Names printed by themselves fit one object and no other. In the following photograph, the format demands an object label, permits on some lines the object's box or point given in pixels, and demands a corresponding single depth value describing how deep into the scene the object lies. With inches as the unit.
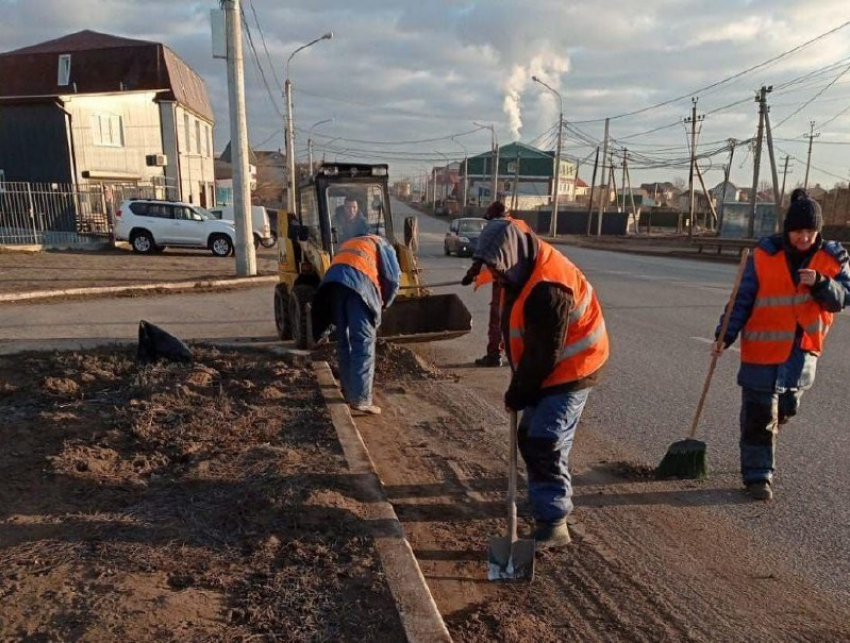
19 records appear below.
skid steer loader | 300.7
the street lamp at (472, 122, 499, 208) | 1978.0
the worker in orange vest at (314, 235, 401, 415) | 215.8
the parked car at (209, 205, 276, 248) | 1031.4
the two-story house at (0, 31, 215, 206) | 1109.7
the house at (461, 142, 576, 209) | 3415.4
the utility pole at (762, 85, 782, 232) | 1117.1
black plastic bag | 268.1
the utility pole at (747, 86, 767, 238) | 1189.7
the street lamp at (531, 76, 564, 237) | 1594.5
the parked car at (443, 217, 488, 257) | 946.1
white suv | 879.7
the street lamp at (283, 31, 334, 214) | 1179.0
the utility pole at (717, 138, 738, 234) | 1623.5
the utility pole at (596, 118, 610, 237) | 1664.6
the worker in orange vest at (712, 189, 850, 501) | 159.6
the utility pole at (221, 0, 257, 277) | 585.6
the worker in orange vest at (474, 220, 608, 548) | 121.4
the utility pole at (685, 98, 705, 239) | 1573.6
